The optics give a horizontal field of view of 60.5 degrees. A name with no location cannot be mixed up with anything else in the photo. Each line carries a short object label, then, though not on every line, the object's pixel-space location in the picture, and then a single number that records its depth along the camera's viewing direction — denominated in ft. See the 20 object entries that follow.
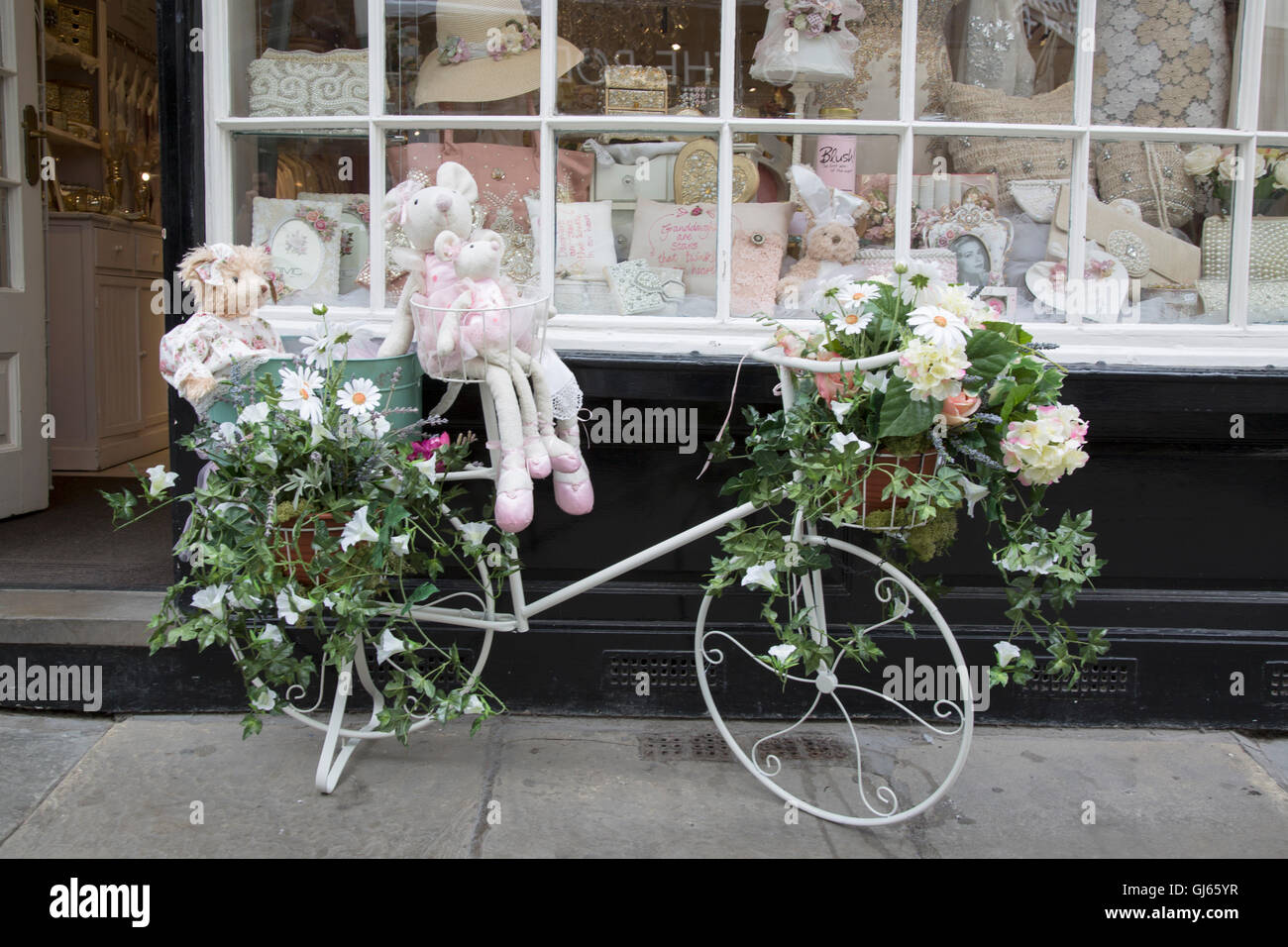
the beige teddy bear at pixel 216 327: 8.87
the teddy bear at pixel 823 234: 11.40
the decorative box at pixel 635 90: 11.26
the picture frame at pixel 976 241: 11.46
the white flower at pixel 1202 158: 11.44
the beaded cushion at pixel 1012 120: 11.36
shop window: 11.19
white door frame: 14.48
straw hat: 11.19
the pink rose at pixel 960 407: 7.84
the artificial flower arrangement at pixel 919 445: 7.82
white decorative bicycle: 8.88
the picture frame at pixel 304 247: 11.38
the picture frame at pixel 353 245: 11.37
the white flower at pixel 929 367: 7.56
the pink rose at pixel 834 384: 8.23
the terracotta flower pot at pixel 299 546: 8.58
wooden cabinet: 18.76
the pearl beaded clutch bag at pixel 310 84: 11.18
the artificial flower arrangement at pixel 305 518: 8.42
